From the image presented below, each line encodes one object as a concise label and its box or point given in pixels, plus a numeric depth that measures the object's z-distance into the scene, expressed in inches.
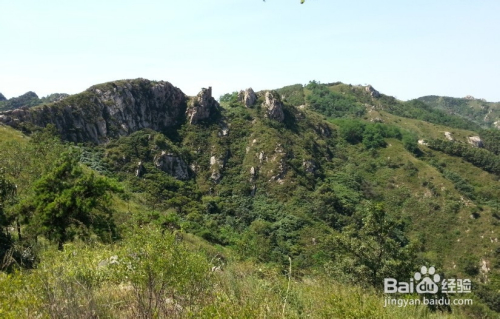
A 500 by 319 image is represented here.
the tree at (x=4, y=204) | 758.1
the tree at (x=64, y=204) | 921.5
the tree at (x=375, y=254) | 1003.9
